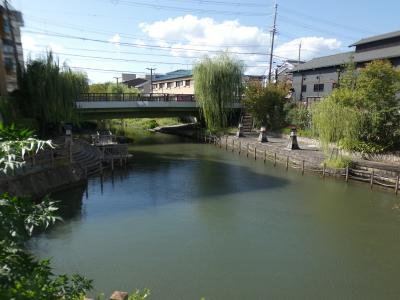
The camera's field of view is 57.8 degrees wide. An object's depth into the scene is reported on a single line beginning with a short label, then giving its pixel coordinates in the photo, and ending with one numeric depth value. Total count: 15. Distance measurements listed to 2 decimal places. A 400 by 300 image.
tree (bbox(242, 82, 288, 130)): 35.06
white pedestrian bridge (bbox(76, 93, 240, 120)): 31.52
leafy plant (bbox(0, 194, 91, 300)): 3.00
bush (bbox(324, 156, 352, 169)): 20.86
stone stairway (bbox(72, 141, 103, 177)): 20.88
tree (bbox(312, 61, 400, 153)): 20.98
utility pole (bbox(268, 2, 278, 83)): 40.94
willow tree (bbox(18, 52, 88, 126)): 24.34
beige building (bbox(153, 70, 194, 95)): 57.94
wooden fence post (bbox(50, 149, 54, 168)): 17.94
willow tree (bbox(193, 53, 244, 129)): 36.38
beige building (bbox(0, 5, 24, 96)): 21.48
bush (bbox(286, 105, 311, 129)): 32.00
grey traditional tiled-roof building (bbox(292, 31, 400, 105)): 31.42
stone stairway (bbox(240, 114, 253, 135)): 37.65
